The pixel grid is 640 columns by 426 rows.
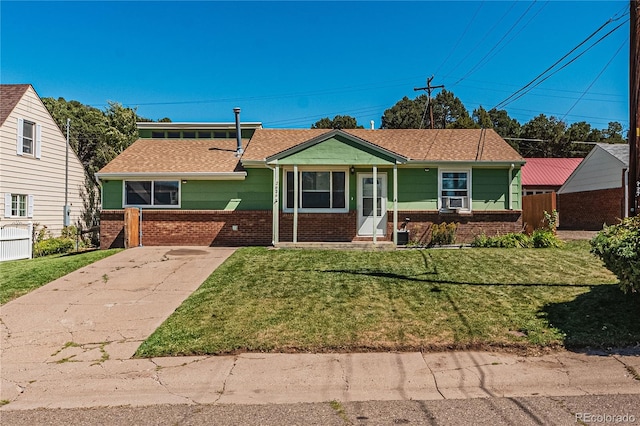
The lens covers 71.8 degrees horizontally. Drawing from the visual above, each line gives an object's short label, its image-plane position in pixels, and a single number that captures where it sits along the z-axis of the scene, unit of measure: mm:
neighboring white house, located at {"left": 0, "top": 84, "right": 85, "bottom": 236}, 17609
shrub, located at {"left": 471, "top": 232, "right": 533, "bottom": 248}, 14039
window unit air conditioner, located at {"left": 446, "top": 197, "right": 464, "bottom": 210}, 15648
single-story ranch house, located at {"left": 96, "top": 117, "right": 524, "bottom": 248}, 15359
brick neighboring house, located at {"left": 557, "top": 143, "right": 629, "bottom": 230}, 22375
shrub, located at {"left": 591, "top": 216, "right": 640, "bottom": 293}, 6324
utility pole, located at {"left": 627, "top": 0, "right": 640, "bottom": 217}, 7234
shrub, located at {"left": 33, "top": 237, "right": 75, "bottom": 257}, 16630
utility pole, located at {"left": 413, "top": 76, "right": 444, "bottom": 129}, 29378
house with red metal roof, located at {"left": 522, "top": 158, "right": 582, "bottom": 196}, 30891
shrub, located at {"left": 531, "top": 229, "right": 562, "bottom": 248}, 13844
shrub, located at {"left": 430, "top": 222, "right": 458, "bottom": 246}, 14906
